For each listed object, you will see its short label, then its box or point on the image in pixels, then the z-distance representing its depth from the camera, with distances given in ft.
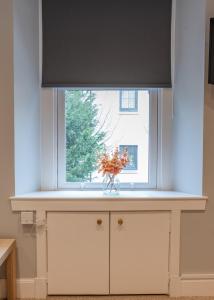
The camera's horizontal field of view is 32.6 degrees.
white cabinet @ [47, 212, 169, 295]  9.37
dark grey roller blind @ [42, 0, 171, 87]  10.22
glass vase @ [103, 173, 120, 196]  9.82
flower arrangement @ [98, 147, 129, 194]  9.66
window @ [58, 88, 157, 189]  10.63
